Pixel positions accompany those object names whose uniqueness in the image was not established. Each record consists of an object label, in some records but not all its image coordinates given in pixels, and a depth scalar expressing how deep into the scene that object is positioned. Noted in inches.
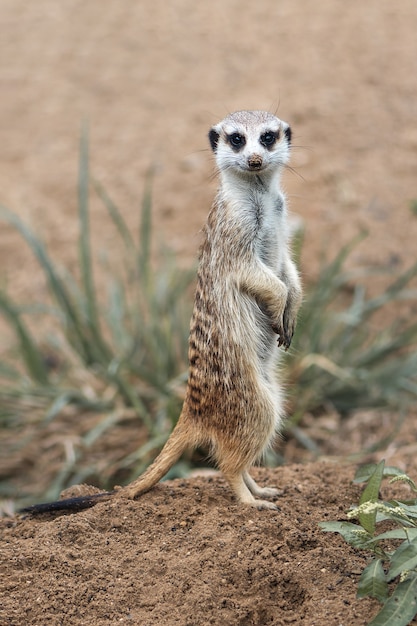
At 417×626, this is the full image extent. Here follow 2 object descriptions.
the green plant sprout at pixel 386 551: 193.2
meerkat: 199.1
